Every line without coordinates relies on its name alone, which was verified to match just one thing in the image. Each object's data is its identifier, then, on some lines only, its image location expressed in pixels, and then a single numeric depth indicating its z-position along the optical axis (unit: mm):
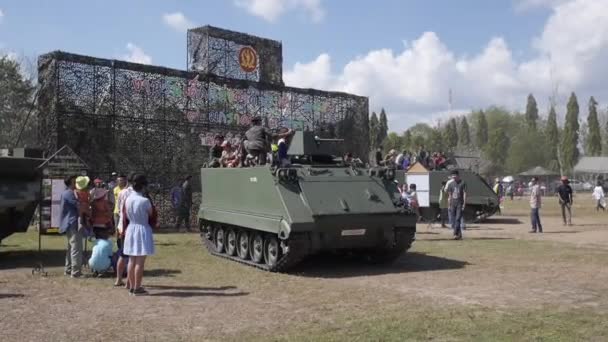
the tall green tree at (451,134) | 83688
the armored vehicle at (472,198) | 24109
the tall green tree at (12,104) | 34938
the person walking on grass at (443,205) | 22064
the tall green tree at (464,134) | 89750
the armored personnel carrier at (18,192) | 12305
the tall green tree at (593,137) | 79500
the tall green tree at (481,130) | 89125
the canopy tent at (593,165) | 72438
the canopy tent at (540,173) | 69750
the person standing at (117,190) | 12095
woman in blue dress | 9078
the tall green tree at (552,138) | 79438
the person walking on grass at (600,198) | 31958
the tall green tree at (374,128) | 74438
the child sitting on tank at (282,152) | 12479
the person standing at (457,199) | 17344
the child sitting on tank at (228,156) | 14556
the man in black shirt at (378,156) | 17681
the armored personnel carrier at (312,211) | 11219
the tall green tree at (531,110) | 90500
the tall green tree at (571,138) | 77438
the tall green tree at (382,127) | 78762
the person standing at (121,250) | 9641
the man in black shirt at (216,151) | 15656
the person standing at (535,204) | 19344
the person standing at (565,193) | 21609
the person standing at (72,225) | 10773
